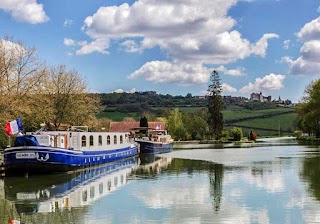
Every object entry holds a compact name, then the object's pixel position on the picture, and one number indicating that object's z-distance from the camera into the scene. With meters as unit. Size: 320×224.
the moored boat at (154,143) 59.03
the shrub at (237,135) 103.19
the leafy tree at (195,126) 121.25
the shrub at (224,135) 104.81
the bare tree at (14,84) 39.31
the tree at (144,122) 93.95
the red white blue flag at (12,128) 29.31
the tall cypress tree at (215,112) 109.31
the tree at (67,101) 58.50
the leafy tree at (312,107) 86.56
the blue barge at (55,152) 29.72
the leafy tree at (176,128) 114.19
